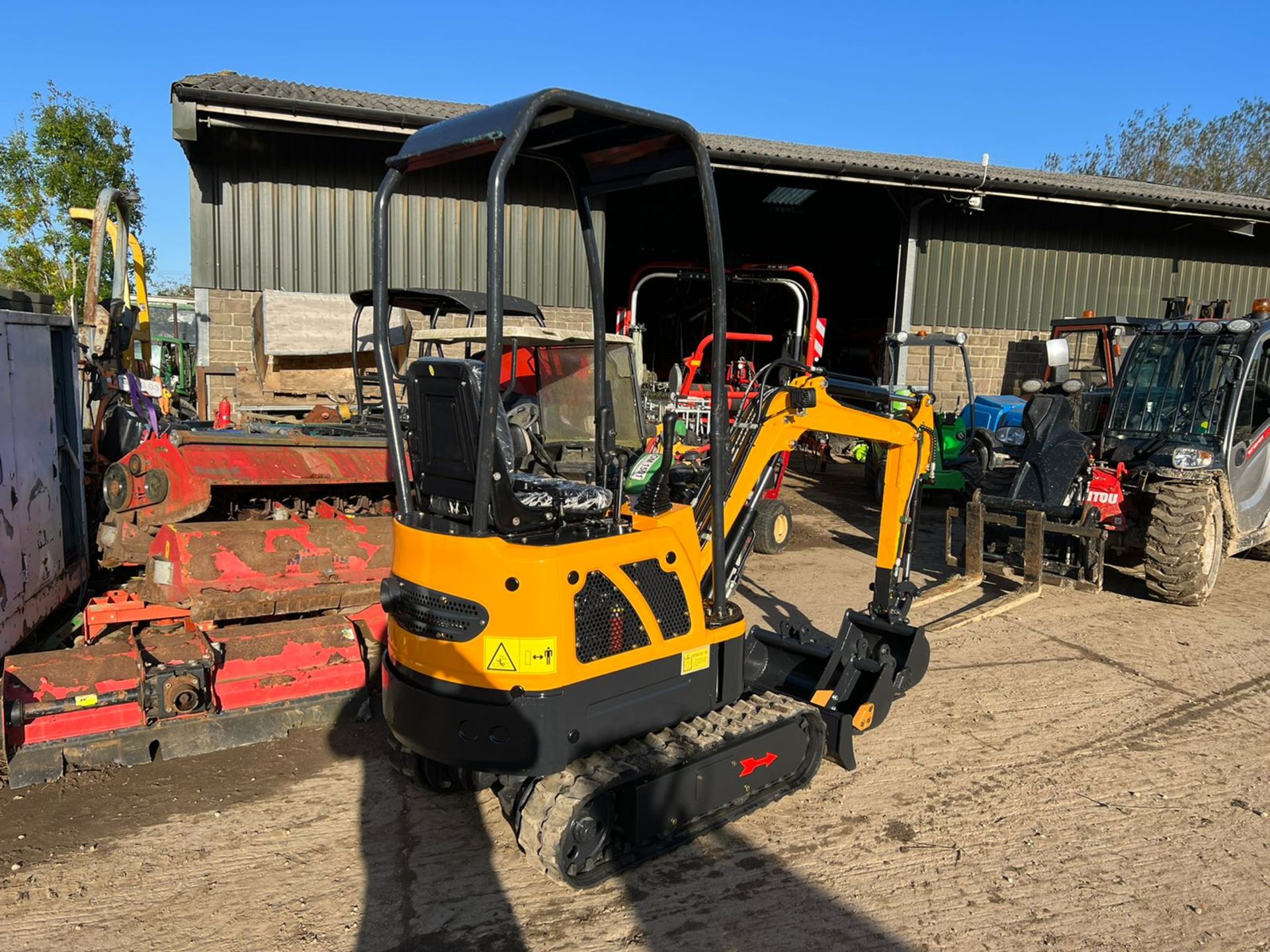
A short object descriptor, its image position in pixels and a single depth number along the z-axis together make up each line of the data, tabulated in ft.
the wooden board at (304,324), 32.73
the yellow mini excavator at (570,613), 10.19
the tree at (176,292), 106.22
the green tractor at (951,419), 36.09
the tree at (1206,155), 112.47
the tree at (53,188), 56.65
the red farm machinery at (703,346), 26.32
